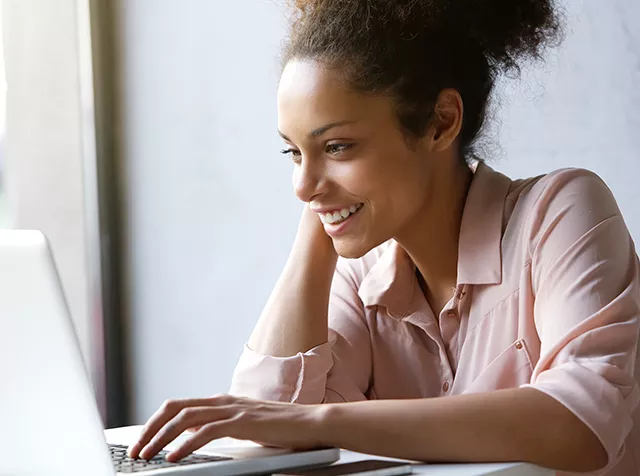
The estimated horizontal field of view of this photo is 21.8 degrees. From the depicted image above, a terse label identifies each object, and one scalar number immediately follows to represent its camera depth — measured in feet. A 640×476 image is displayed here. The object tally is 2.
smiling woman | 4.26
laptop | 3.44
